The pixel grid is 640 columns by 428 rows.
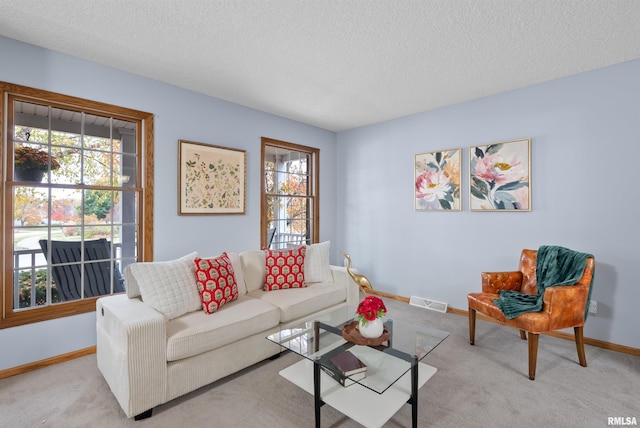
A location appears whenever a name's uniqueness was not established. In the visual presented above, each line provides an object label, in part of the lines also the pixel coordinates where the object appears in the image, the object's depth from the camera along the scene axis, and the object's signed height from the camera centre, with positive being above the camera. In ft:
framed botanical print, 10.96 +1.40
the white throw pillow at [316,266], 10.85 -1.80
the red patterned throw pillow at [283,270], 10.07 -1.81
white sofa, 6.09 -2.77
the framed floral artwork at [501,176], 10.73 +1.38
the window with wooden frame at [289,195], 14.07 +1.00
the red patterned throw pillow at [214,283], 7.86 -1.78
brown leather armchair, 7.55 -2.59
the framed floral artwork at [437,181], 12.43 +1.42
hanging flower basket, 8.29 +1.50
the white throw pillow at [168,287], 7.29 -1.72
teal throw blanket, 8.09 -1.76
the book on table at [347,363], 5.62 -2.83
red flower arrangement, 6.19 -1.93
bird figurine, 10.59 -2.27
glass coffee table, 5.45 -2.91
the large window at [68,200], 8.12 +0.50
